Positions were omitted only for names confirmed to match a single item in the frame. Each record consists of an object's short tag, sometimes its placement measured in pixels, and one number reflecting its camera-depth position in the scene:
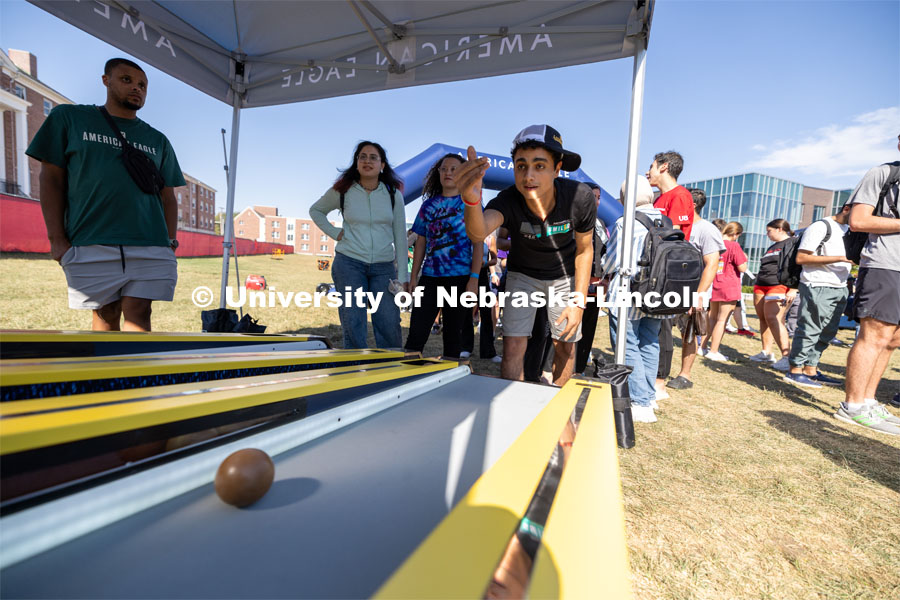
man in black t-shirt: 2.19
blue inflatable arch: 6.30
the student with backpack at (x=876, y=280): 2.59
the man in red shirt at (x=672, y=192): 3.21
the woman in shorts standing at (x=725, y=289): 5.05
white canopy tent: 2.92
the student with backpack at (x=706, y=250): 3.43
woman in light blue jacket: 3.10
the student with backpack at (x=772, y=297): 5.01
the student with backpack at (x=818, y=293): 3.75
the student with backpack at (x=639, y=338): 2.83
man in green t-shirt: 2.26
